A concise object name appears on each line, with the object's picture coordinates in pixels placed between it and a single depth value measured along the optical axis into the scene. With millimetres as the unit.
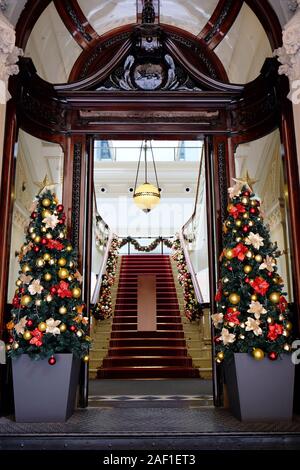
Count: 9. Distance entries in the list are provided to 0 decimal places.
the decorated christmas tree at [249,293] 4383
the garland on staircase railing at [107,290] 9664
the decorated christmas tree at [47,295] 4320
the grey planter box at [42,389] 4195
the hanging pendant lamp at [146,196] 12070
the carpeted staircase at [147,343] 7680
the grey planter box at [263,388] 4238
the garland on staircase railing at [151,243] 16047
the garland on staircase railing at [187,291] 9398
